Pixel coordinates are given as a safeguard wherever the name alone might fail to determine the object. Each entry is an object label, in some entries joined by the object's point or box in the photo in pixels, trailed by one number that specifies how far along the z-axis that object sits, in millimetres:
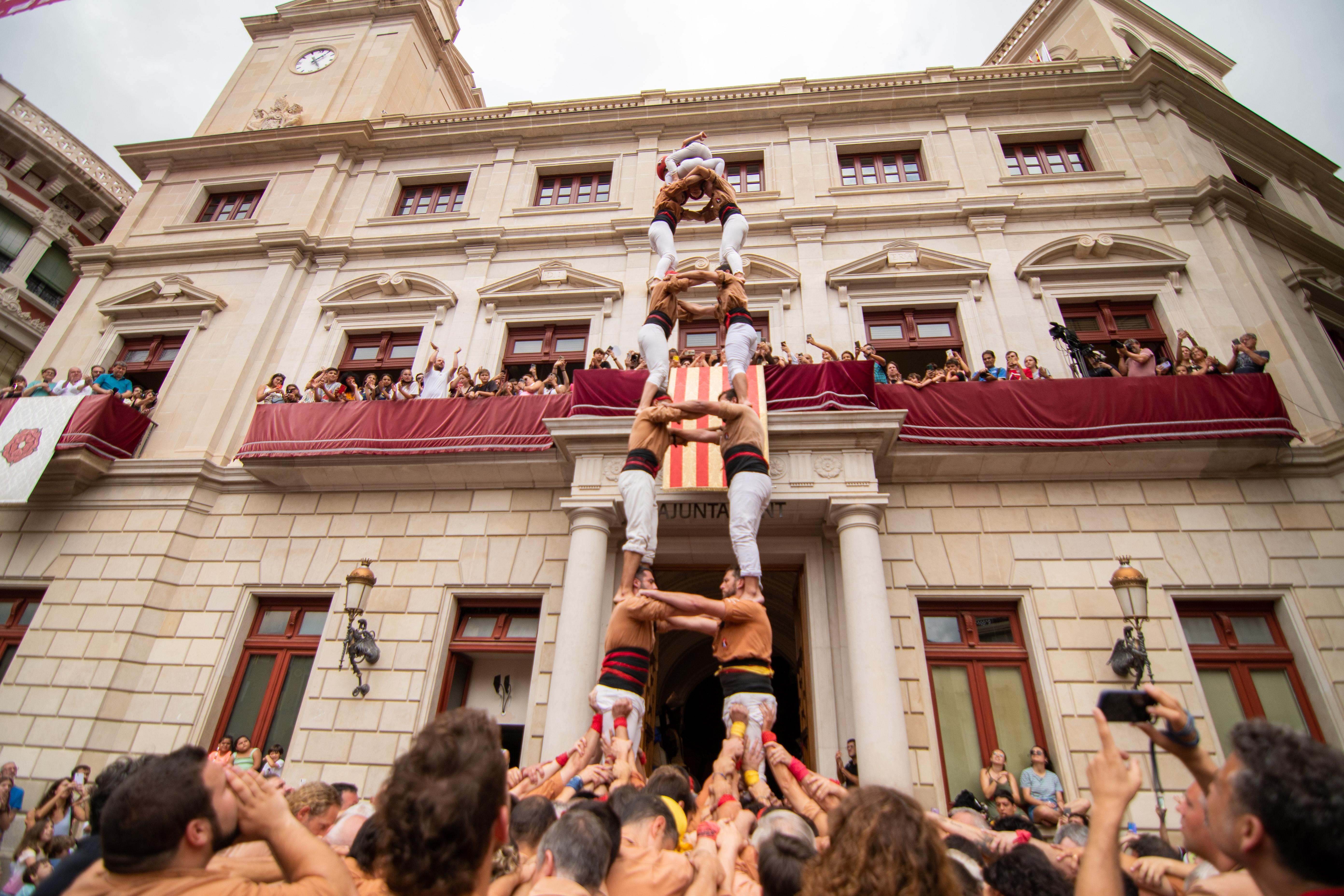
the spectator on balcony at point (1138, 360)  10305
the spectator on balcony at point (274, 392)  12078
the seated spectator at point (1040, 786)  7812
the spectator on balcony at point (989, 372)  10547
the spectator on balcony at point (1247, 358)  9992
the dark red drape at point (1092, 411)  9508
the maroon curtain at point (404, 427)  10828
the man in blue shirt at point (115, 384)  12969
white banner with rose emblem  11250
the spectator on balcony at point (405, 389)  11602
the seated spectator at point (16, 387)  12742
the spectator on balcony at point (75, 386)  12469
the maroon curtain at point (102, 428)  11602
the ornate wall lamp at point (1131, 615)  8508
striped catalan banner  8984
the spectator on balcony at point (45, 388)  12508
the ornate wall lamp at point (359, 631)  9852
